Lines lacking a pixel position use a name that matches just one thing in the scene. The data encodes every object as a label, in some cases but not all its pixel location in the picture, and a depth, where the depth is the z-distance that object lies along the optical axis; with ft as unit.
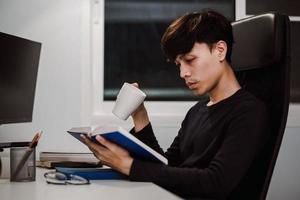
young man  7.08
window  11.77
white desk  6.21
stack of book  8.40
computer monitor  8.40
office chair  7.31
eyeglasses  6.85
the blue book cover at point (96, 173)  7.18
